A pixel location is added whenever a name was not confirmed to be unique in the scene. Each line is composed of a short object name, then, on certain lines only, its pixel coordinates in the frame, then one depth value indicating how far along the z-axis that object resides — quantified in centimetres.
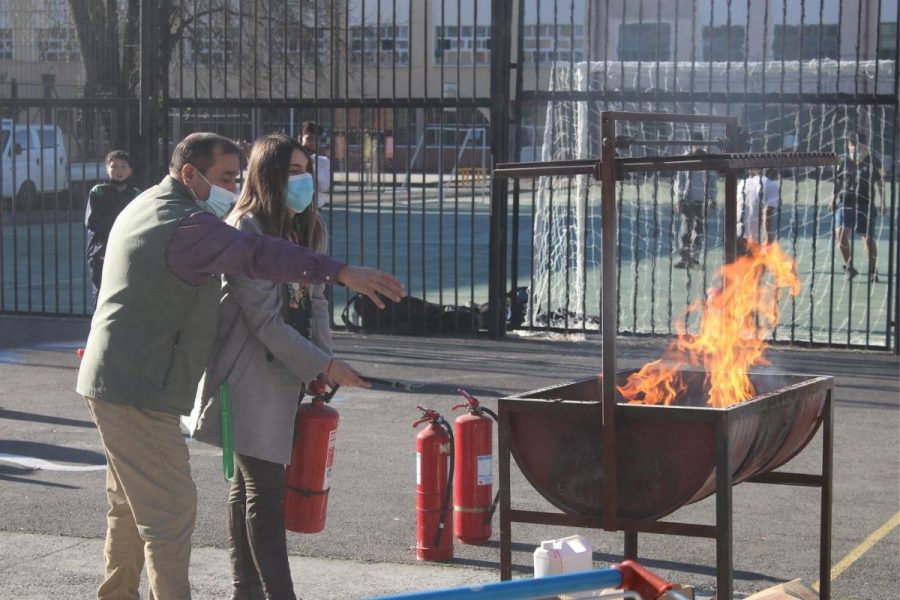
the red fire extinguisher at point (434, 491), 1070
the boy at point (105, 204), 1965
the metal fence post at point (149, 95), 2280
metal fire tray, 748
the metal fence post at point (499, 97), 2109
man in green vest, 783
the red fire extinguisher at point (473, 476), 1087
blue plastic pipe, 455
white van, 4648
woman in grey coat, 846
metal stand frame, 735
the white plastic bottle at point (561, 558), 776
